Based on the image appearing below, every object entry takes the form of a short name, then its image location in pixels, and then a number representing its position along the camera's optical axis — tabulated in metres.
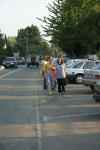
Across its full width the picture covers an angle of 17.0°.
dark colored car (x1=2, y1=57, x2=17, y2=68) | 48.87
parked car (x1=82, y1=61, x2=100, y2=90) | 12.65
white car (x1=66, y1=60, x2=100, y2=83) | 20.31
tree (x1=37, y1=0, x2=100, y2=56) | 36.47
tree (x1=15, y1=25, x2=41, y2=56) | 123.51
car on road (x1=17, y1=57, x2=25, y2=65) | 70.81
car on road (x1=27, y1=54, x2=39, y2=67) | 52.91
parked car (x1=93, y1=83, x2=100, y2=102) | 9.18
